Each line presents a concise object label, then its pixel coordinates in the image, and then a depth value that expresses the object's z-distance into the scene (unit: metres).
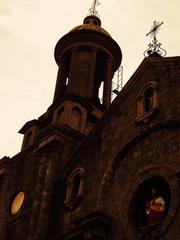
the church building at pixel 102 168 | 15.82
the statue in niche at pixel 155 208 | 15.21
